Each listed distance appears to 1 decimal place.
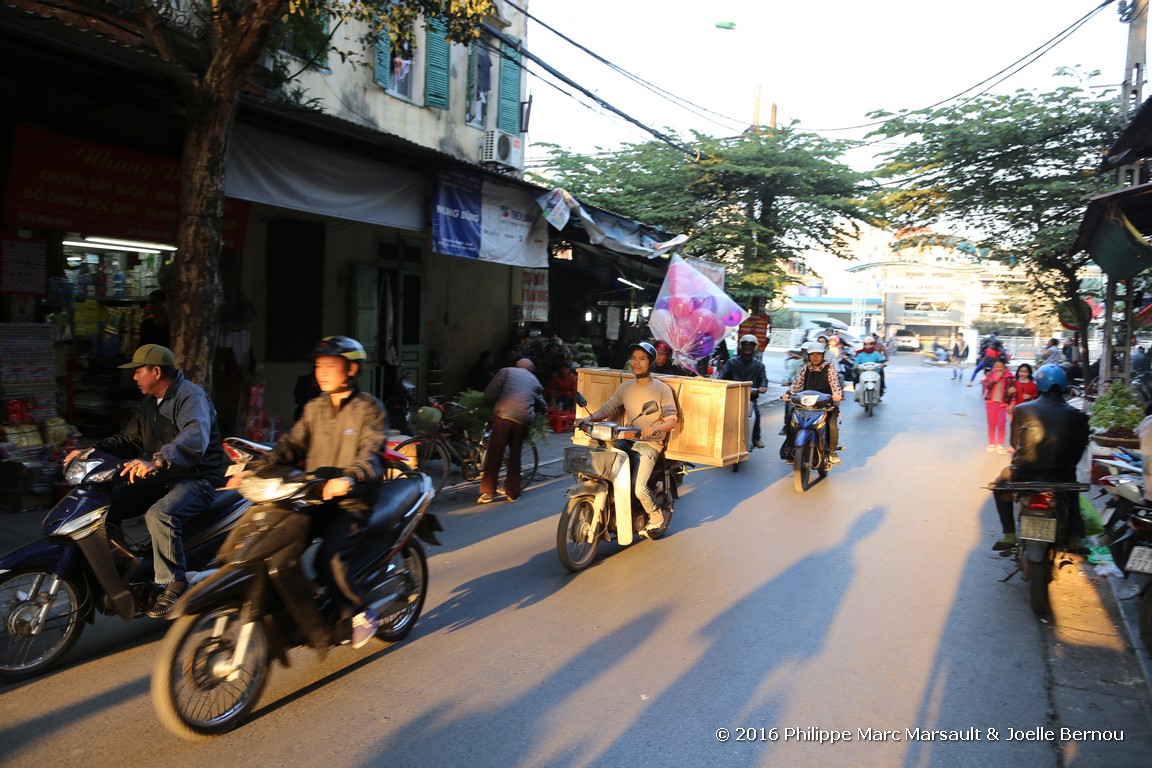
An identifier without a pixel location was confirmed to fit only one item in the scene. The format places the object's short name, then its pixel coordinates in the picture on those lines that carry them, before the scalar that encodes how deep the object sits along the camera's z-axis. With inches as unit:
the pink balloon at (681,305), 418.0
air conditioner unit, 589.6
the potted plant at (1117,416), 388.5
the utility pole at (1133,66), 480.4
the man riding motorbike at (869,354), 735.1
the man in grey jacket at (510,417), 330.3
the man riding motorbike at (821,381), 413.7
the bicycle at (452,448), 355.9
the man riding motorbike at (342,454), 153.4
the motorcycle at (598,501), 239.0
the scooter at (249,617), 131.2
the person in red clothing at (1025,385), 449.4
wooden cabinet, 306.8
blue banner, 398.0
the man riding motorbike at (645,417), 260.7
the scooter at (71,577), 153.1
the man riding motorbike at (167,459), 167.2
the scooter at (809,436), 372.8
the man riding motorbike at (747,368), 463.5
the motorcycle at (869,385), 705.0
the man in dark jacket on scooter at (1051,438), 219.0
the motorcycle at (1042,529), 210.1
